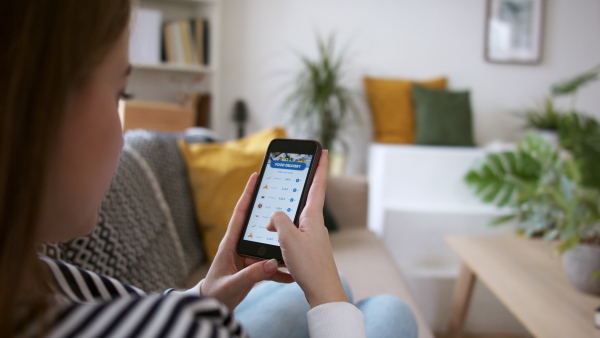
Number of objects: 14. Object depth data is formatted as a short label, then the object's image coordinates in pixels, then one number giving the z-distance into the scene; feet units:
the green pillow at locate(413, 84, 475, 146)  9.46
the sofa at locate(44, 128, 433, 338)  2.99
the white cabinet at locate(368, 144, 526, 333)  6.68
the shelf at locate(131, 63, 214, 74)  8.54
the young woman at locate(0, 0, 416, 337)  1.01
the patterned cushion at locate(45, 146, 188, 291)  2.85
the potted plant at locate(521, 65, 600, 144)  8.91
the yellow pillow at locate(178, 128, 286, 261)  3.98
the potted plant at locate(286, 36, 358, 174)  9.25
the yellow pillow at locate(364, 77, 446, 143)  9.83
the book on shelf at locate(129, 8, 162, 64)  8.34
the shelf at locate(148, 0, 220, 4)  8.71
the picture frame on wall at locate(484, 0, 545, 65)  10.32
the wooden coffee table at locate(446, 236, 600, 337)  3.21
